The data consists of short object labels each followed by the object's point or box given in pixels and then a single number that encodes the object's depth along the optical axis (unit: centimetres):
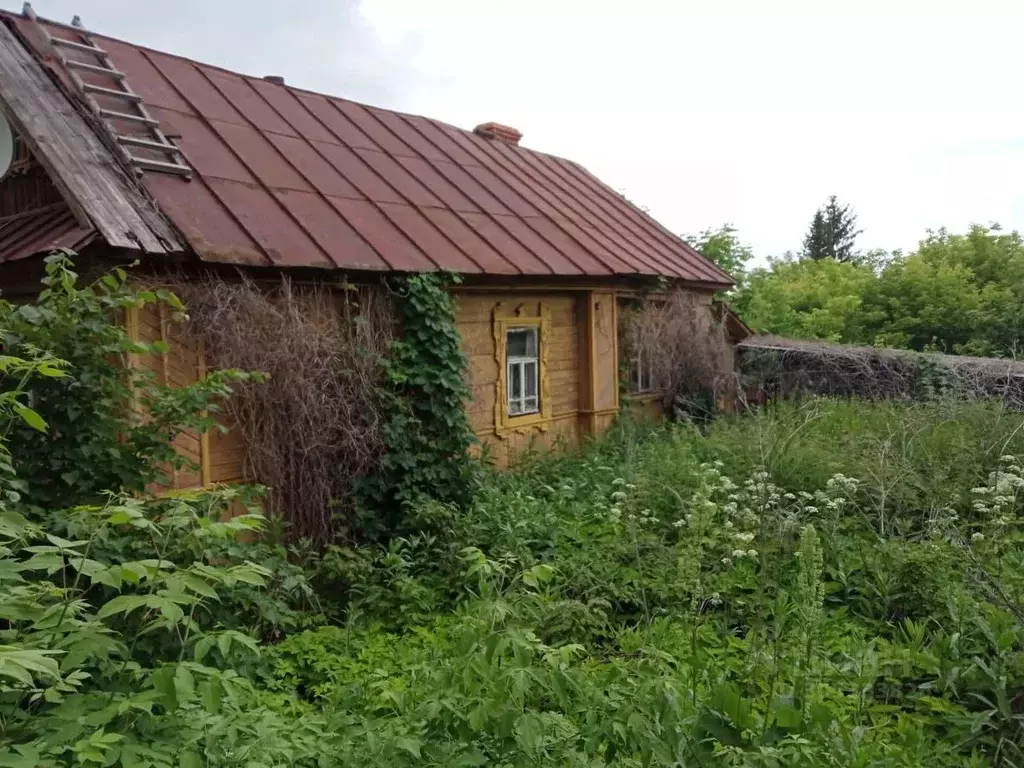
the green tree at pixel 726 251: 2053
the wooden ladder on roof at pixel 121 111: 683
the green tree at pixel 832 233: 5788
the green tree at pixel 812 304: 2238
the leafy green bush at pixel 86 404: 446
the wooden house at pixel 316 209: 632
